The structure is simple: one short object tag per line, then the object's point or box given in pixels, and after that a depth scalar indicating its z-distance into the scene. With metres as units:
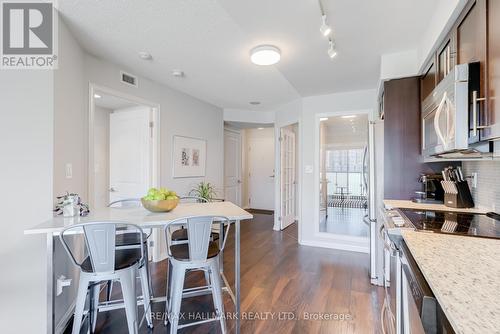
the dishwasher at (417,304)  0.65
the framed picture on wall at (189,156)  3.74
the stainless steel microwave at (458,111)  1.11
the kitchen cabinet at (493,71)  0.98
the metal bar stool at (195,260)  1.65
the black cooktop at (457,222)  1.20
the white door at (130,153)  3.38
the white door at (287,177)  4.97
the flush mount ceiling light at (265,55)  2.34
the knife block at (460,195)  1.80
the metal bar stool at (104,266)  1.45
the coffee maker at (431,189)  2.12
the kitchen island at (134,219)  1.50
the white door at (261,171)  6.88
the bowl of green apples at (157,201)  1.93
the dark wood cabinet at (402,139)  2.22
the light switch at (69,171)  2.05
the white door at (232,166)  5.82
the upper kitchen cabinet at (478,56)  1.07
